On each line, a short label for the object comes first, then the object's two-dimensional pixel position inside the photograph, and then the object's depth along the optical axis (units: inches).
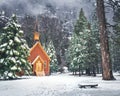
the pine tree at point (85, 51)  2074.3
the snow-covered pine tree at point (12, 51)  1421.0
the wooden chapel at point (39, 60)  2380.7
